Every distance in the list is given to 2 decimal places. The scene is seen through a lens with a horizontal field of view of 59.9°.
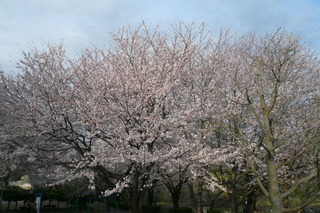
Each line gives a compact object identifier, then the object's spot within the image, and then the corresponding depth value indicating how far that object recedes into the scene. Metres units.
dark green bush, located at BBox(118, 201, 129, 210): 23.05
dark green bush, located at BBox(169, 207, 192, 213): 17.41
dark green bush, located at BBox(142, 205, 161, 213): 19.83
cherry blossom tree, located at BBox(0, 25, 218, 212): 9.83
